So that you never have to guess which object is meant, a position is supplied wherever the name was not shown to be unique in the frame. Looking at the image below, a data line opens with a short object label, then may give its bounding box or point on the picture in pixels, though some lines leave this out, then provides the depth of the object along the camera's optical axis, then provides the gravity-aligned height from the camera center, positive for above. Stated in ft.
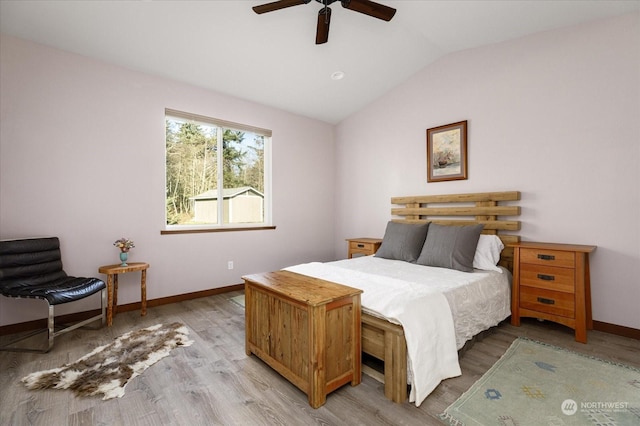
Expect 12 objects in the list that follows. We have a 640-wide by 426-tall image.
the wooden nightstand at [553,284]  8.15 -2.16
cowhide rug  6.19 -3.53
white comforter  5.74 -2.04
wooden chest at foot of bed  5.51 -2.43
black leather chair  7.67 -1.81
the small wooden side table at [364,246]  13.41 -1.56
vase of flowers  9.95 -1.10
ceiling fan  7.09 +5.00
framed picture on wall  11.80 +2.41
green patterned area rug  5.18 -3.58
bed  5.77 -1.83
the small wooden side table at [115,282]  9.52 -2.29
